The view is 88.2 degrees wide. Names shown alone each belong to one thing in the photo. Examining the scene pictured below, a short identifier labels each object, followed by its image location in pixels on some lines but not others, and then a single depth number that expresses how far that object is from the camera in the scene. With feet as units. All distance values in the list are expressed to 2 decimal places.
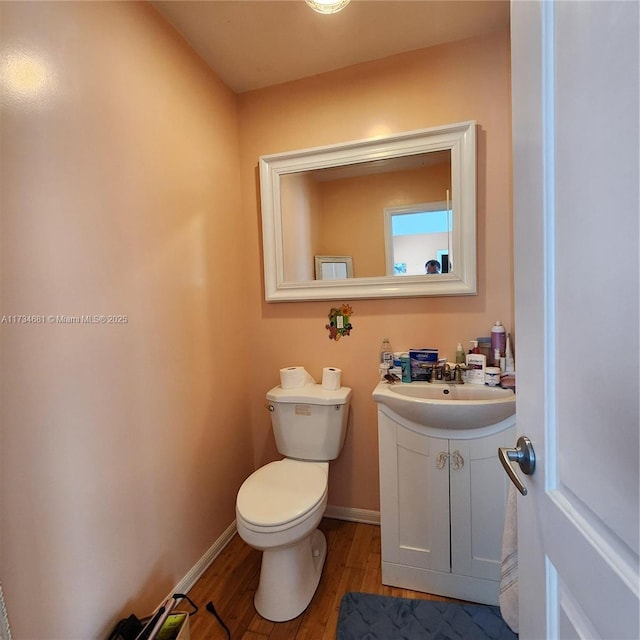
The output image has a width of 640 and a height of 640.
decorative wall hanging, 5.85
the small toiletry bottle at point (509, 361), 4.74
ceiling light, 3.84
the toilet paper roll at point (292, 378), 5.70
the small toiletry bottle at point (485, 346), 5.10
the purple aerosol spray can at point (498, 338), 4.88
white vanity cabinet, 4.25
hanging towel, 2.59
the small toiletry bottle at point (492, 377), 4.67
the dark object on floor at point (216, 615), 4.07
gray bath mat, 3.92
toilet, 4.03
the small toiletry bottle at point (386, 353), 5.48
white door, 1.21
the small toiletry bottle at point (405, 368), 5.15
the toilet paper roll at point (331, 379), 5.64
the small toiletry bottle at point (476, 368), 4.79
